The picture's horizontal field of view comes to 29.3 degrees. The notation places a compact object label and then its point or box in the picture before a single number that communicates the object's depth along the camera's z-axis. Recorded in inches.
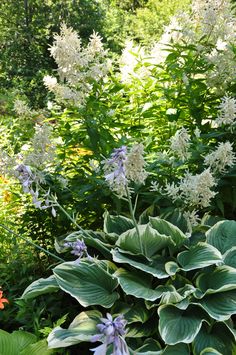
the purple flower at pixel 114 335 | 44.5
